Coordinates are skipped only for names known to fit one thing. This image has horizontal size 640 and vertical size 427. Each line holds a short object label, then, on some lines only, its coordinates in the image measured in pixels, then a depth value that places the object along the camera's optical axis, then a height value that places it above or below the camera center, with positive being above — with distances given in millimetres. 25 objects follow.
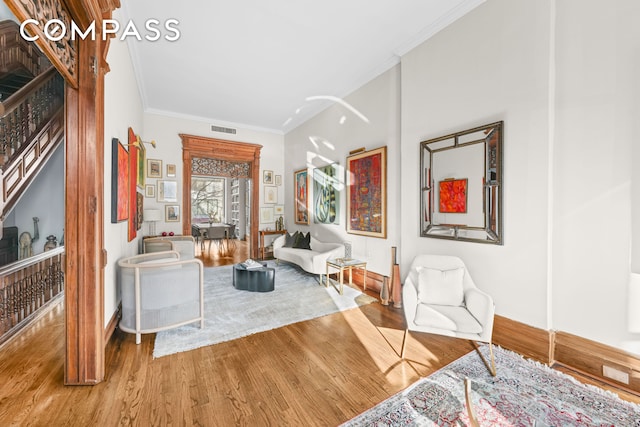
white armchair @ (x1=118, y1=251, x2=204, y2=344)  2588 -854
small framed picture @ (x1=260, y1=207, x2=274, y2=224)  6994 -105
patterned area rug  1666 -1299
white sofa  4636 -813
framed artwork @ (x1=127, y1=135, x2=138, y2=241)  3607 +283
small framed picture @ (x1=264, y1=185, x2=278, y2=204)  7051 +461
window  11969 +534
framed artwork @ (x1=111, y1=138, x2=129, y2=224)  2686 +309
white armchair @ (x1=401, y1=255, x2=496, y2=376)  2226 -838
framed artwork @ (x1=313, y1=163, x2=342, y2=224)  5168 +366
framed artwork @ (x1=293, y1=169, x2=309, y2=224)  6215 +365
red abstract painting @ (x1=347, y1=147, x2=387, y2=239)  4117 +310
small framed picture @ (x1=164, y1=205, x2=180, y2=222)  5922 -57
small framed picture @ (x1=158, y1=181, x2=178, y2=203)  5848 +433
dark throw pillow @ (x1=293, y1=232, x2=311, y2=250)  5567 -641
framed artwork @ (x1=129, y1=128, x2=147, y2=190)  4499 +783
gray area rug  2727 -1291
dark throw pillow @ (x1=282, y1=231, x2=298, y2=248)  5853 -640
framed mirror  2682 +298
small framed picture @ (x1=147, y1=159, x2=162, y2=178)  5711 +913
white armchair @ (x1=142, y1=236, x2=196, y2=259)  4570 -606
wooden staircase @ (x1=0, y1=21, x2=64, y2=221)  2613 +1078
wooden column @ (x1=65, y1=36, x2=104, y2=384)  1926 -103
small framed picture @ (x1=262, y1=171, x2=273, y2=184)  7043 +907
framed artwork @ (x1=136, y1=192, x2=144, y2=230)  4422 +22
